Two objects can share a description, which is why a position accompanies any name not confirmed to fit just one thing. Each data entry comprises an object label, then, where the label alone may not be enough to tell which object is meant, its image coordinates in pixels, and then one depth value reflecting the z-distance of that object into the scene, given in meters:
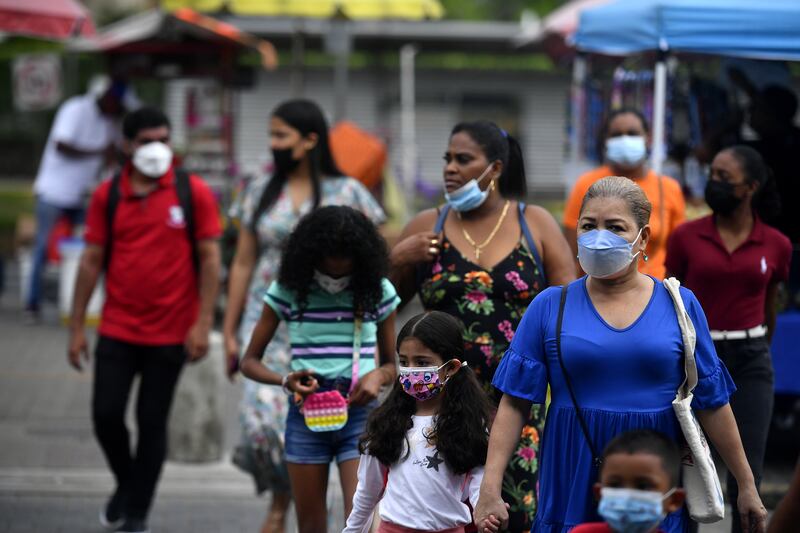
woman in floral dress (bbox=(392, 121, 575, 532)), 10.81
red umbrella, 18.45
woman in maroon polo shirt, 12.18
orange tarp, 23.16
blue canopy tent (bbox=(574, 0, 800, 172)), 16.58
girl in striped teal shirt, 10.80
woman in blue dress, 8.22
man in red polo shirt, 13.93
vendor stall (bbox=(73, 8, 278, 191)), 30.20
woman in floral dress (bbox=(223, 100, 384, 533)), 13.49
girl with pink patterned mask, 9.30
